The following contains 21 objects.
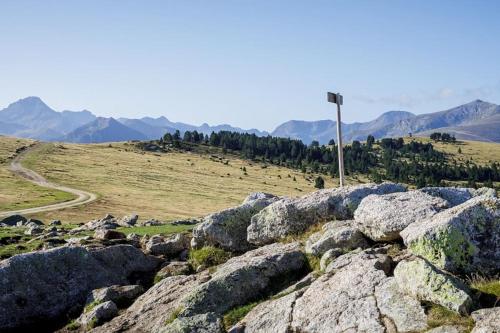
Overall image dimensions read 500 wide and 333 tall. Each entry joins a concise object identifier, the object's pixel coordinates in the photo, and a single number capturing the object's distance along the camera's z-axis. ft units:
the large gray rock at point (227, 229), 82.99
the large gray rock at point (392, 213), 60.39
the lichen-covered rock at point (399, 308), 42.27
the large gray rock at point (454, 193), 72.18
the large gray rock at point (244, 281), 57.52
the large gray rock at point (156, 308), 58.85
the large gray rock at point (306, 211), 77.41
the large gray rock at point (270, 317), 50.08
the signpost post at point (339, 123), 90.30
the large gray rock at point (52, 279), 68.18
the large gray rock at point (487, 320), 37.42
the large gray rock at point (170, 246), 89.76
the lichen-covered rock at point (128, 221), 155.53
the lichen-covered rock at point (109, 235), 98.68
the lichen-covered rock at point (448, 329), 39.19
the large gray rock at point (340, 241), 63.77
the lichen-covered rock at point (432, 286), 41.78
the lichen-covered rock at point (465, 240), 50.06
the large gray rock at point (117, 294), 68.54
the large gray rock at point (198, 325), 50.70
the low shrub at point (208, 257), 79.92
